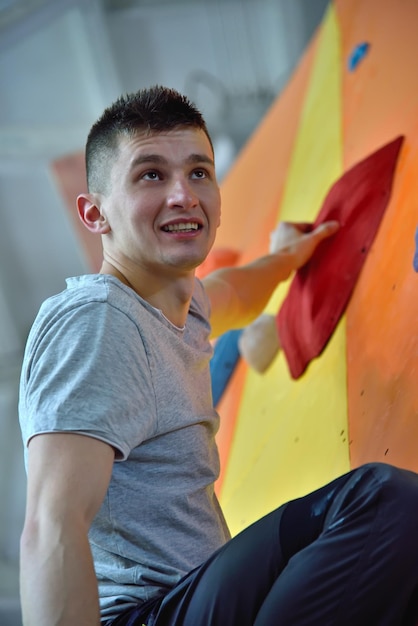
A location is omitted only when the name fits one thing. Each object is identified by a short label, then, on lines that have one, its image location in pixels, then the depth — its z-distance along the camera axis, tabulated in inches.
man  102.3
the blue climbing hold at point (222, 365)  148.4
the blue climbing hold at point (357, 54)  146.4
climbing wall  120.2
